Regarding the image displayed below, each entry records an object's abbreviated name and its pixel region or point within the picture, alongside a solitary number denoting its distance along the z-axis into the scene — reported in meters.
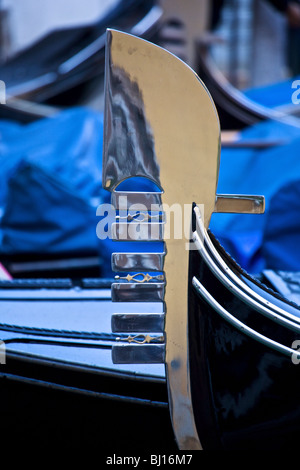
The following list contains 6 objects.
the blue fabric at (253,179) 8.05
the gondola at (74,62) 16.57
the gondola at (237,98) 15.70
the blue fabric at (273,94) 16.45
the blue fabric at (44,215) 8.13
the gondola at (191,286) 5.39
